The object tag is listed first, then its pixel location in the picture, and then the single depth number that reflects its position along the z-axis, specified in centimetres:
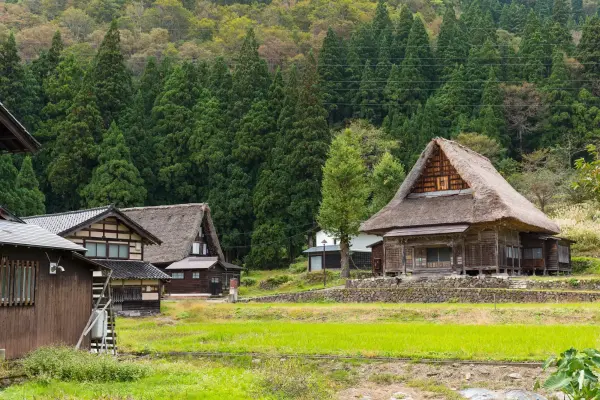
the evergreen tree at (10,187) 4491
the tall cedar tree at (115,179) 4856
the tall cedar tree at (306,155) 4812
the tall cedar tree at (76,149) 5062
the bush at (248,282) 4294
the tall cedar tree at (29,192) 4666
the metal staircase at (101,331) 1577
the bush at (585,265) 3722
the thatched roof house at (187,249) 3959
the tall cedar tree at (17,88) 5341
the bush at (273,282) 4159
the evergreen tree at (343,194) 3900
